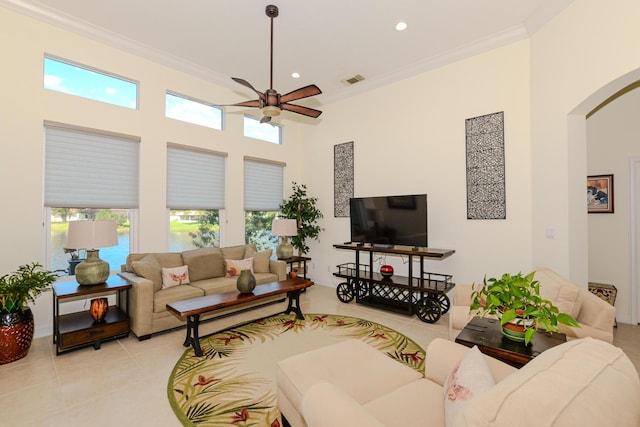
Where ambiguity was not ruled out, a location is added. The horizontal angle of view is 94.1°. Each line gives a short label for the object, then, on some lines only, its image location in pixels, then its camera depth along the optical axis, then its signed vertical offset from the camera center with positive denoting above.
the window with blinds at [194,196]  4.80 +0.35
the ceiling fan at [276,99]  3.16 +1.28
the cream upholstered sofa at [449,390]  0.81 -0.79
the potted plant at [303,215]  6.17 +0.03
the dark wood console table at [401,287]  4.07 -1.05
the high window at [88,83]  3.74 +1.80
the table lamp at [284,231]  5.54 -0.27
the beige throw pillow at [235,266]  4.71 -0.79
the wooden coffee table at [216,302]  3.13 -0.96
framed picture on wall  4.05 +0.32
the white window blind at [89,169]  3.71 +0.64
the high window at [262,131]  5.79 +1.76
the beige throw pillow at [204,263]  4.46 -0.71
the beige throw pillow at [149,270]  3.77 -0.69
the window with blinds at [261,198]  5.84 +0.39
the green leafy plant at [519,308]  1.80 -0.58
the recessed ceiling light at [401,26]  3.77 +2.45
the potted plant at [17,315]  2.87 -0.97
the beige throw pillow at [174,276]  4.05 -0.83
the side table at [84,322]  3.08 -1.18
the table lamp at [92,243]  3.26 -0.29
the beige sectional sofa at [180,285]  3.46 -0.89
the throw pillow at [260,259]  5.03 -0.73
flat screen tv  4.36 -0.06
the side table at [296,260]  5.68 -0.84
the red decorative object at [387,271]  4.66 -0.85
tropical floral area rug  2.24 -1.46
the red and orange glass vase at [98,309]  3.33 -1.03
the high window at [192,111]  4.78 +1.79
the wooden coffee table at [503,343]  1.85 -0.85
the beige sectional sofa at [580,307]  2.40 -0.75
